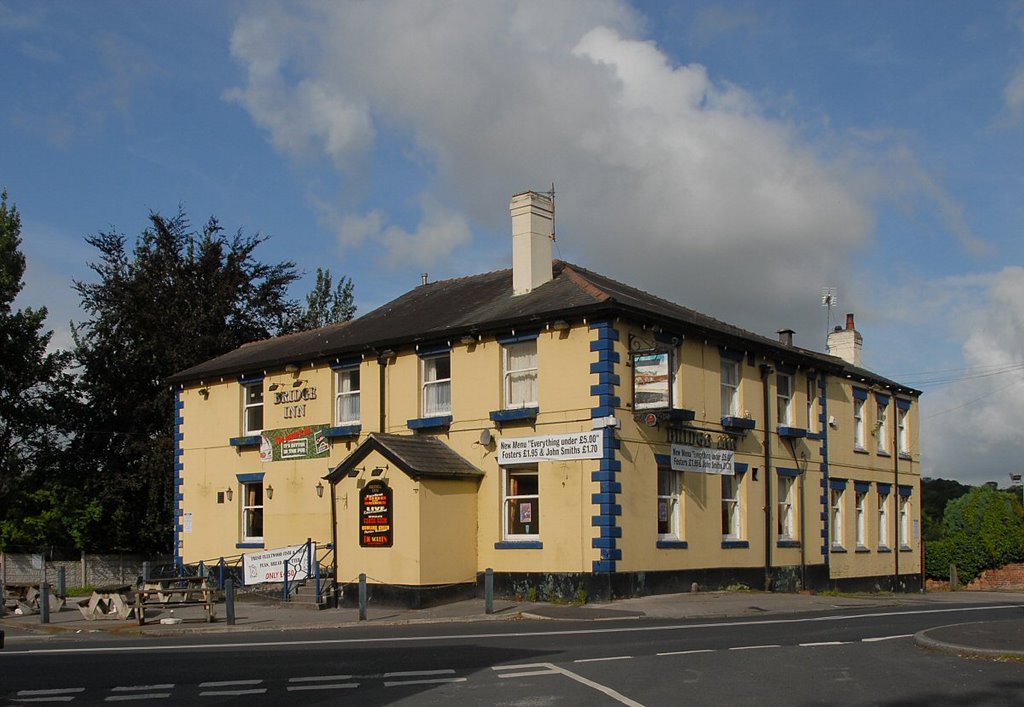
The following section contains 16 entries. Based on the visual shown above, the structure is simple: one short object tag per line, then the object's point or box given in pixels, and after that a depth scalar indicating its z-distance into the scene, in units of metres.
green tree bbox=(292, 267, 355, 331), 66.38
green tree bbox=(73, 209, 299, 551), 40.59
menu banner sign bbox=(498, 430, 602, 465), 24.08
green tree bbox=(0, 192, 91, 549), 38.25
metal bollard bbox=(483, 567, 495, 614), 21.98
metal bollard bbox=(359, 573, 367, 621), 21.50
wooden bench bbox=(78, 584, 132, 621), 23.50
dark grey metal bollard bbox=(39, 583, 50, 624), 23.03
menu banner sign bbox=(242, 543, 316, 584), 27.34
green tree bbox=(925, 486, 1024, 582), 40.38
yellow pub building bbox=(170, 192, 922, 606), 24.39
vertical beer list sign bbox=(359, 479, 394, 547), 24.83
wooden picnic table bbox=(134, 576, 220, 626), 21.91
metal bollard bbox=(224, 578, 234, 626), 21.61
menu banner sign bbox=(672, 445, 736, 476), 26.06
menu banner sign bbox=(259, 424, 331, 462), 29.75
